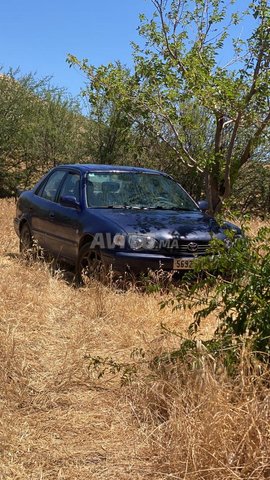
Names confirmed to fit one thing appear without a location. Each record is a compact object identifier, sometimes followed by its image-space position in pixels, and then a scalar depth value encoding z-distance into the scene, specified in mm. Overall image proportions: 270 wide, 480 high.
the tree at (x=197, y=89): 8562
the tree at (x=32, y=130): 21891
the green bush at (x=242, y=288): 3375
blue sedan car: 6438
